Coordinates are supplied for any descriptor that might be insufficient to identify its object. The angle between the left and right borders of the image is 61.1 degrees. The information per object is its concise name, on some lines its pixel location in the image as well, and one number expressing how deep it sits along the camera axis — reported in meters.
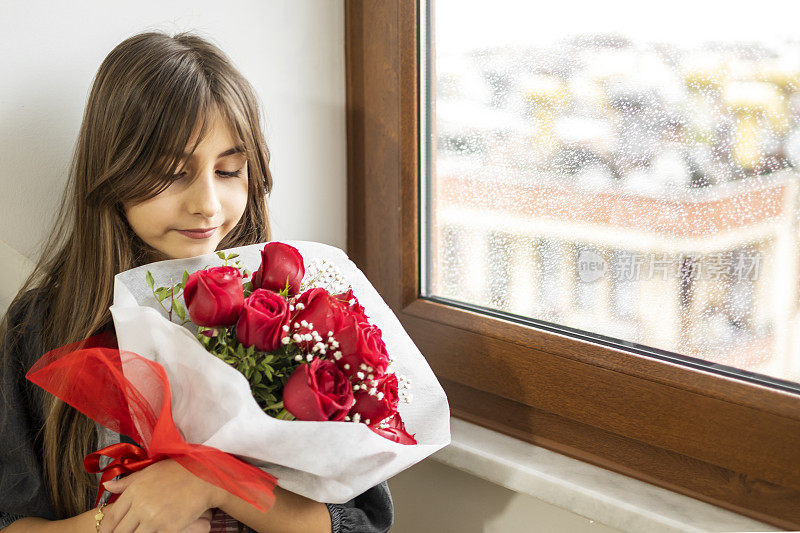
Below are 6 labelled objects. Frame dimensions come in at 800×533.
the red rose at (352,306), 0.77
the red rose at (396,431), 0.74
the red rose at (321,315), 0.72
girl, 0.84
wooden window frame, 0.88
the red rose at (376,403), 0.73
